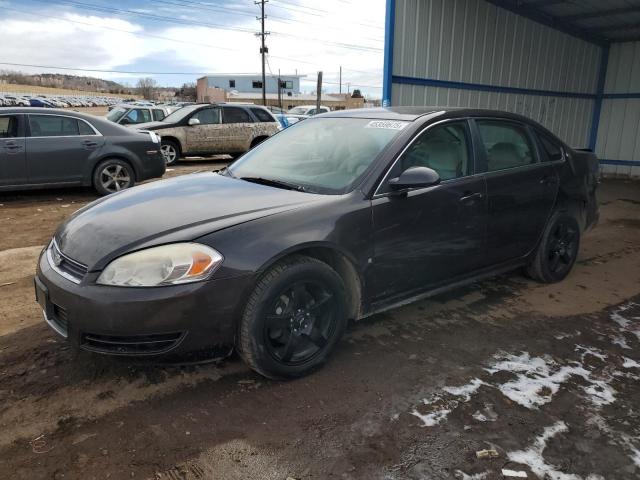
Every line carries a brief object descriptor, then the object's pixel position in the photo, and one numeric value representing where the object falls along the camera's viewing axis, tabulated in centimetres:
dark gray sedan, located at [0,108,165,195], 760
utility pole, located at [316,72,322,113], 2070
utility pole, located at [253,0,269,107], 5178
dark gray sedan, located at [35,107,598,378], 260
